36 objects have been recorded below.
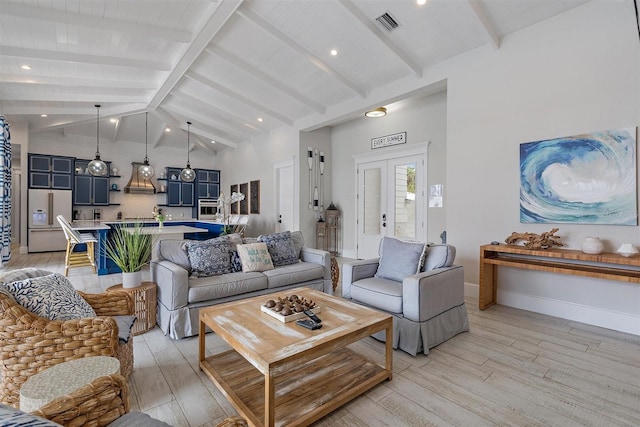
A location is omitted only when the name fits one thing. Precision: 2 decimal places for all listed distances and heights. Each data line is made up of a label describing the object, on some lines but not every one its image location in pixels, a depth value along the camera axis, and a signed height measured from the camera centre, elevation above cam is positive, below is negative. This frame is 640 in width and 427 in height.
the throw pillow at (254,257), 3.51 -0.51
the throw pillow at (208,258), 3.23 -0.47
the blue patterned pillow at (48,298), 1.73 -0.50
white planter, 2.91 -0.63
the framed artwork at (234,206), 10.00 +0.31
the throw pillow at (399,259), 3.07 -0.46
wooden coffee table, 1.69 -1.06
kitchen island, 5.34 -0.40
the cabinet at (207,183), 10.65 +1.13
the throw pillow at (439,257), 2.98 -0.42
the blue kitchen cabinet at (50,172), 7.74 +1.15
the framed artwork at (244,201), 9.34 +0.44
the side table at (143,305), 2.94 -0.90
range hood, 9.38 +0.96
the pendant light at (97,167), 6.22 +0.99
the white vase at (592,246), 3.04 -0.31
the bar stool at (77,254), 5.13 -0.67
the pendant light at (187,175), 7.41 +0.99
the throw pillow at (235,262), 3.52 -0.56
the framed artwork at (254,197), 8.78 +0.54
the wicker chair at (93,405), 1.00 -0.68
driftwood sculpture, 3.35 -0.27
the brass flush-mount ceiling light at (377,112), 5.86 +2.03
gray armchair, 2.56 -0.70
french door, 5.81 +0.30
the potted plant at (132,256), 2.93 -0.41
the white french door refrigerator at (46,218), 7.57 -0.09
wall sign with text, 6.02 +1.57
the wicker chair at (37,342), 1.61 -0.71
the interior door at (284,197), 7.56 +0.46
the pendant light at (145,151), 7.03 +2.11
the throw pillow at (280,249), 3.86 -0.44
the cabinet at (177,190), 10.12 +0.84
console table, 2.87 -0.53
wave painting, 3.04 +0.40
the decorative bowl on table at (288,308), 2.10 -0.68
